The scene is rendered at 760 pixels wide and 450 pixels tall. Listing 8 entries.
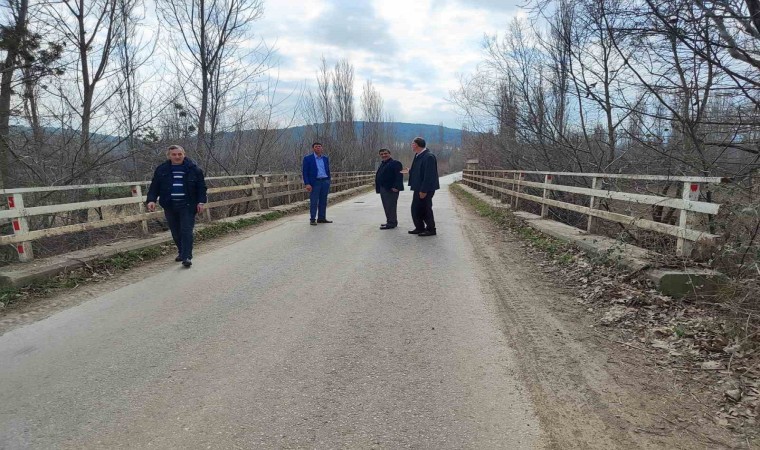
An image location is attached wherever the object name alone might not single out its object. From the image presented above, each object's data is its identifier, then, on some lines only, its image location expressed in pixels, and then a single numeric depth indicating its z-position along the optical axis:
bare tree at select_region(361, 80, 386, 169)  36.47
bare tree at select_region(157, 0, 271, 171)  13.14
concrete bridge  2.29
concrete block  3.89
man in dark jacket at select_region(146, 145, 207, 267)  6.11
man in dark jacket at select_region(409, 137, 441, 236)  7.97
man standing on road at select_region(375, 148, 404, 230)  9.16
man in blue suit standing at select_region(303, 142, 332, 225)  10.04
